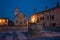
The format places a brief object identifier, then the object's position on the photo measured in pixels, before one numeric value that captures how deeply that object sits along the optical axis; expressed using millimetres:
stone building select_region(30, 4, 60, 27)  17490
